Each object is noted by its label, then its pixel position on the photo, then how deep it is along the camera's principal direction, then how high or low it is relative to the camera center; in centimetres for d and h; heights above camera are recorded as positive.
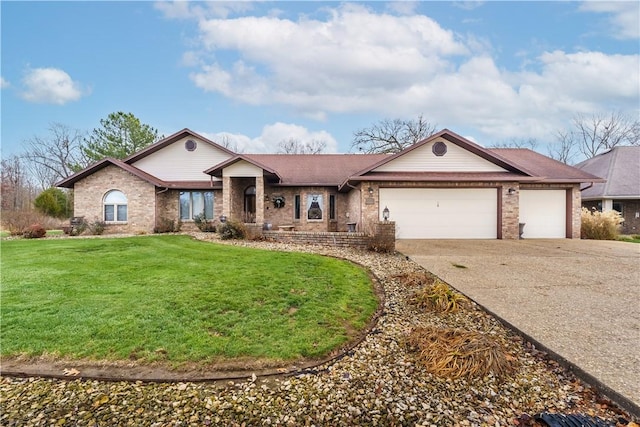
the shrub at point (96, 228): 1532 -88
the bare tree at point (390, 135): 3088 +743
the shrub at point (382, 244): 1041 -121
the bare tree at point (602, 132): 3238 +825
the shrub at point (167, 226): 1593 -85
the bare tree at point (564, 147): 3669 +729
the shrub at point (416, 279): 659 -156
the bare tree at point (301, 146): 3825 +782
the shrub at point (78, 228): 1500 -86
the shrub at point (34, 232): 1353 -93
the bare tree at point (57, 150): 3332 +657
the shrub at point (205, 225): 1617 -81
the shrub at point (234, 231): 1322 -92
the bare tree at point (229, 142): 3834 +840
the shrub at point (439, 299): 524 -160
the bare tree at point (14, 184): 3057 +287
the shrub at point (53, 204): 2175 +50
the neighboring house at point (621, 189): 1917 +114
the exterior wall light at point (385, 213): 1394 -20
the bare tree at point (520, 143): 3888 +829
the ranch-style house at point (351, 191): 1425 +91
